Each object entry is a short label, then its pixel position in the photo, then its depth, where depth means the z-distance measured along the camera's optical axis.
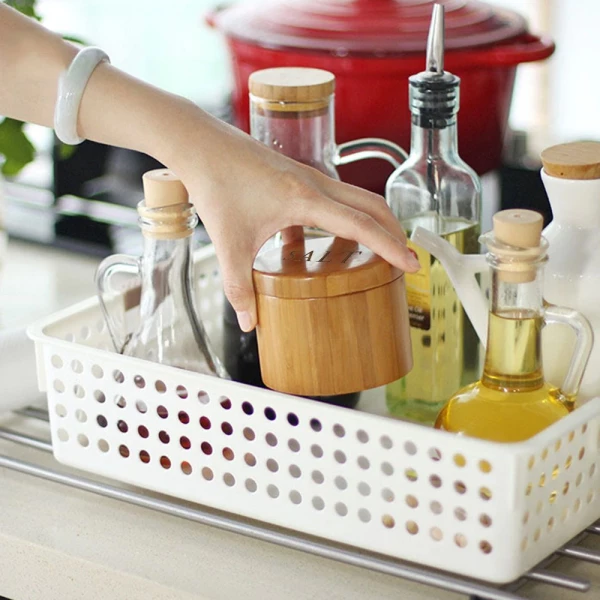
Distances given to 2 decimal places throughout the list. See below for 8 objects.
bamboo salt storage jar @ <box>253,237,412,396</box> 1.49
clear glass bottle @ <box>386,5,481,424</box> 1.61
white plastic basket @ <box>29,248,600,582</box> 1.46
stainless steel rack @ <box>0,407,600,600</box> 1.48
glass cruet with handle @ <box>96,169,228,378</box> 1.59
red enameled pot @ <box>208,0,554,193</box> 1.78
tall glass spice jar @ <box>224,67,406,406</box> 1.60
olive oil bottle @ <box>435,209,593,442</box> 1.48
